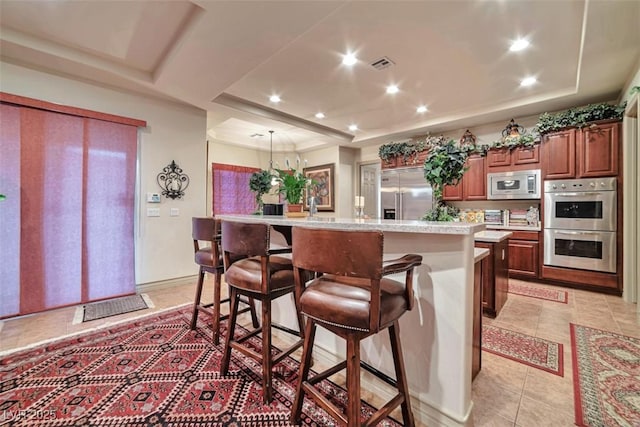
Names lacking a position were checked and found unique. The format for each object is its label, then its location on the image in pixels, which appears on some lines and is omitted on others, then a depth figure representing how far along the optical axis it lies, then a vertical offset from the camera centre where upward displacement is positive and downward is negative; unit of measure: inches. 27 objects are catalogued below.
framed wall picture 252.8 +25.8
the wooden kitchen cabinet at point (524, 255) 153.2 -24.2
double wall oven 131.3 -4.8
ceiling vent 108.7 +64.0
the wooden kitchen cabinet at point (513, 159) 153.5 +33.7
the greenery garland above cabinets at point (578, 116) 128.1 +50.7
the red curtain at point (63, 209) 104.7 +1.5
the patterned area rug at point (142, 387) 55.4 -42.8
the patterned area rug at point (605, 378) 56.8 -42.9
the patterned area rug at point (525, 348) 75.8 -42.9
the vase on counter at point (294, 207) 101.4 +2.4
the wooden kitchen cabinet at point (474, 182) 171.8 +21.2
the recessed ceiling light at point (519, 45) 95.8 +63.2
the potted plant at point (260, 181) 133.3 +16.2
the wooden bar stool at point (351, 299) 40.1 -14.5
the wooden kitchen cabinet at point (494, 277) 98.8 -24.9
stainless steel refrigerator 193.8 +15.1
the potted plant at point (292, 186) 97.1 +10.1
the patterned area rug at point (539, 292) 129.6 -41.2
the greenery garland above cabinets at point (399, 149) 197.0 +49.6
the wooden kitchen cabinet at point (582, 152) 129.1 +32.8
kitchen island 50.3 -21.7
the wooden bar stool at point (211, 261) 81.3 -16.4
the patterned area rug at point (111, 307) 108.0 -42.4
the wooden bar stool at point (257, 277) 58.0 -15.0
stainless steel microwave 153.4 +17.9
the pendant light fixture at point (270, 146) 231.0 +65.0
